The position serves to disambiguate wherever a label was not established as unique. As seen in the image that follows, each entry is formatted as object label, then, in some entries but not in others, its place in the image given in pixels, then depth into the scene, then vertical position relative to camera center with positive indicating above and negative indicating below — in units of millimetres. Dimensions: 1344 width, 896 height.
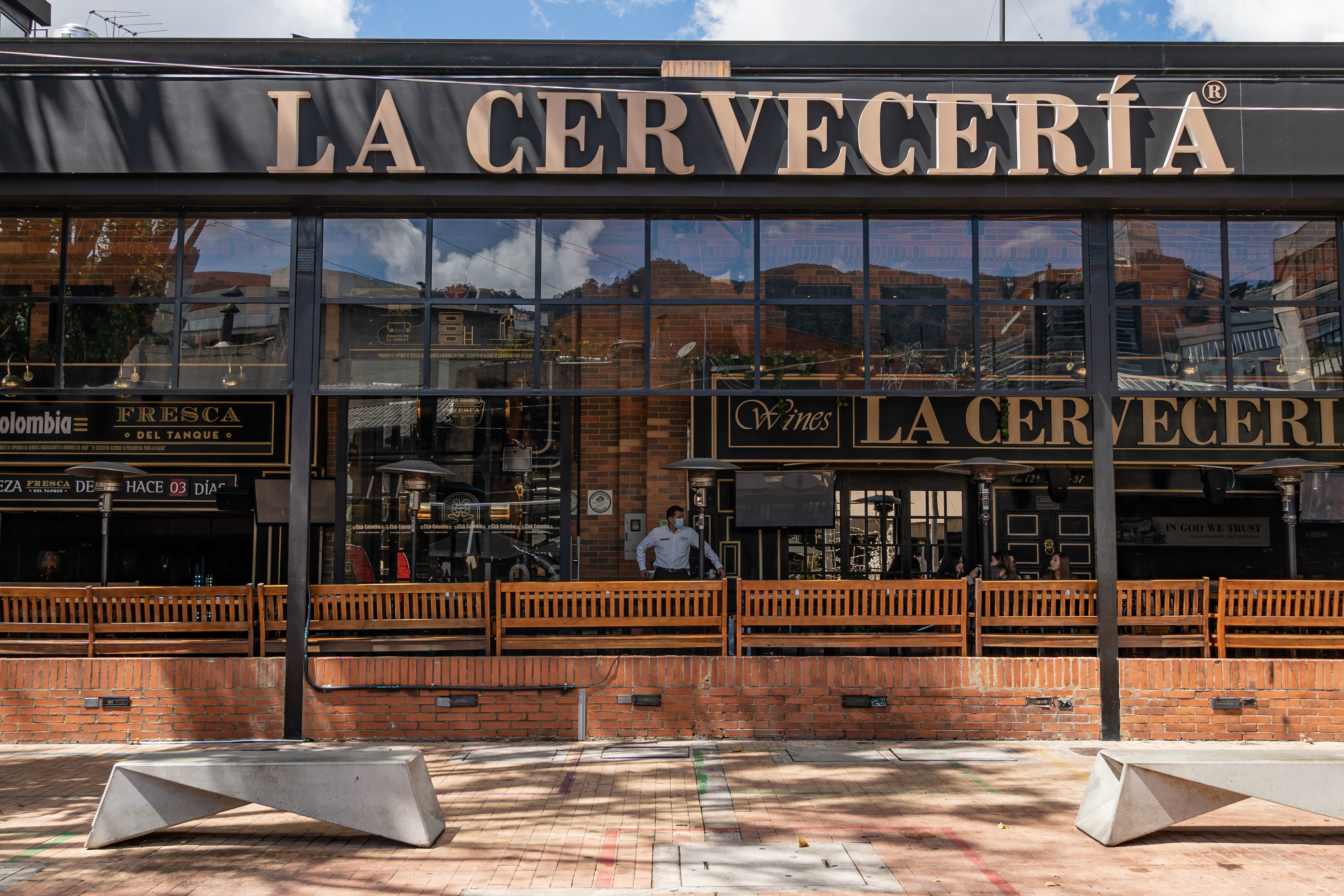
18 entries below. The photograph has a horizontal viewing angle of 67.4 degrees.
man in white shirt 11547 -445
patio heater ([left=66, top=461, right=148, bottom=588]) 10578 +362
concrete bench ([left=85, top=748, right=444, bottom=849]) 6027 -1691
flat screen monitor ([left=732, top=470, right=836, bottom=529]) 13906 +115
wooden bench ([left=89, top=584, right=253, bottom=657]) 9391 -1015
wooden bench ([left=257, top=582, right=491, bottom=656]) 9477 -1004
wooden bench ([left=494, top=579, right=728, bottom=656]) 9492 -966
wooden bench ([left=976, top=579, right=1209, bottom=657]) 9375 -956
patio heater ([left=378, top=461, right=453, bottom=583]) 11711 +403
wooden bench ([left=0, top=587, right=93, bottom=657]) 9391 -1055
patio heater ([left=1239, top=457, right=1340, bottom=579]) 10633 +393
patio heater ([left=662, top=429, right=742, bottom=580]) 11188 +359
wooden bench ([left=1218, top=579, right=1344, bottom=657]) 9359 -963
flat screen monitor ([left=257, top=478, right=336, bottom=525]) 14117 +90
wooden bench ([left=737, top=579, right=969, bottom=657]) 9422 -943
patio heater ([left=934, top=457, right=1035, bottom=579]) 10555 +435
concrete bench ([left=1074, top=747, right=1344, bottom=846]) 6023 -1670
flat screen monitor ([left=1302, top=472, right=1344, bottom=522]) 13930 +109
